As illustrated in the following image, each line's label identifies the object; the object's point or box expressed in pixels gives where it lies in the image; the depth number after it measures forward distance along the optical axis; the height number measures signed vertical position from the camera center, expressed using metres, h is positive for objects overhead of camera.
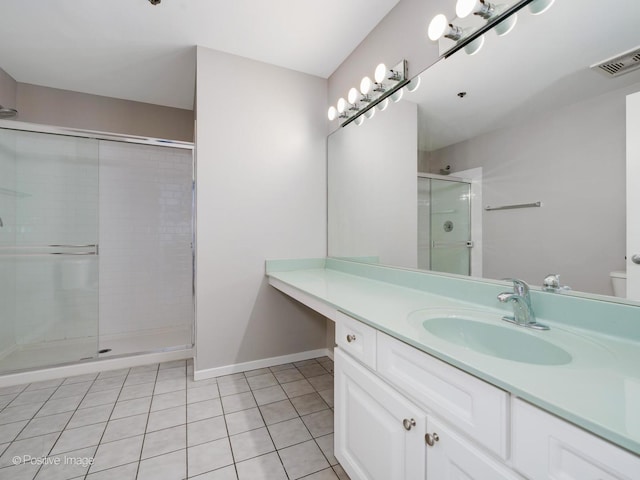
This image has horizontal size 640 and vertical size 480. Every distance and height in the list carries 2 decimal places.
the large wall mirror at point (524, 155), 0.96 +0.35
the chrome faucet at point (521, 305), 1.01 -0.22
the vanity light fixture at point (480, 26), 1.12 +0.90
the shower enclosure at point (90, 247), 2.46 -0.08
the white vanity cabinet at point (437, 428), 0.53 -0.45
